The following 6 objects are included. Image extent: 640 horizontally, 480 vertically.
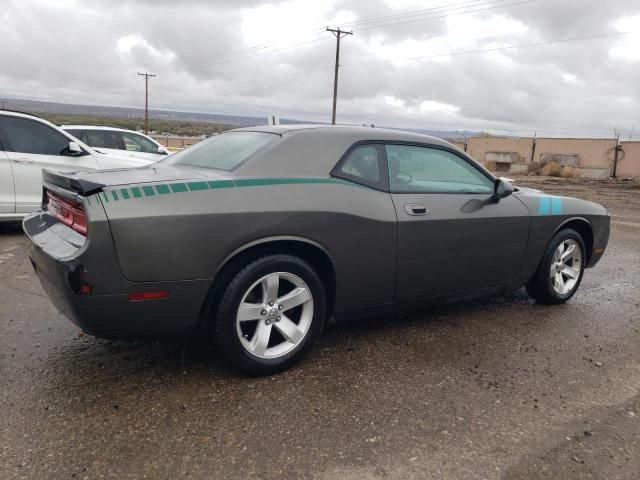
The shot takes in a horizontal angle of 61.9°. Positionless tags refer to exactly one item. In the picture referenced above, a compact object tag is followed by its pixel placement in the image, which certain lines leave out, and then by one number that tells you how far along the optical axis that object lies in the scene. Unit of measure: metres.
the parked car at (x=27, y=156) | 6.96
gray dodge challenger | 2.66
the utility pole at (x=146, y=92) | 62.64
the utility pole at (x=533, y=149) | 37.03
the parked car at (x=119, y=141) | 10.41
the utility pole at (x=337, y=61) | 38.25
